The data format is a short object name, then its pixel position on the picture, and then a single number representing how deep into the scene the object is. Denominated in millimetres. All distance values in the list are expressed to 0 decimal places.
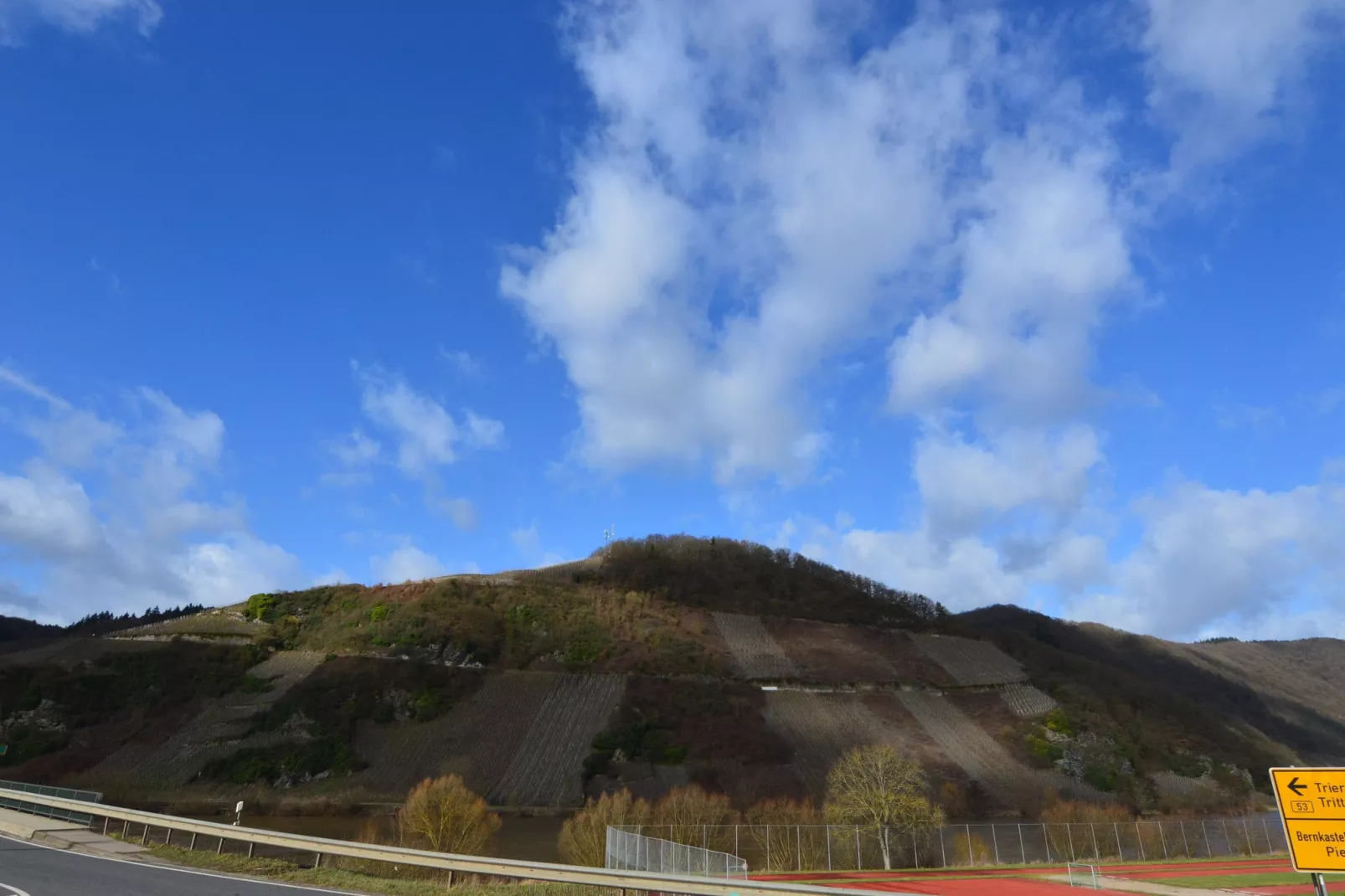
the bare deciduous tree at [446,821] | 33531
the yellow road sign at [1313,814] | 9133
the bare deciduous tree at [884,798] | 39906
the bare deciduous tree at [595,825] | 33250
